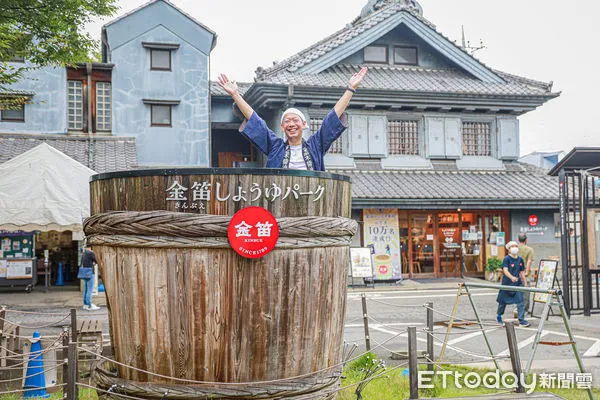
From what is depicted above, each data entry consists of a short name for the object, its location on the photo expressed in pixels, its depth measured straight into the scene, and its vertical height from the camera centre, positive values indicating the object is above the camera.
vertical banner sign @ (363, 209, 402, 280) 19.80 -0.92
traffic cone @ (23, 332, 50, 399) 6.36 -1.83
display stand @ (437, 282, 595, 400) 5.30 -0.97
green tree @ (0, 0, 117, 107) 10.09 +3.61
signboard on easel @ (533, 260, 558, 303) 12.00 -1.39
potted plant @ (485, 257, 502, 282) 20.35 -2.04
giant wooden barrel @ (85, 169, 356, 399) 3.95 -0.46
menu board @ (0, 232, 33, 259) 18.09 -0.85
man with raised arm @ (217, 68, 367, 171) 5.03 +0.71
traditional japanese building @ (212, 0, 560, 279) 19.92 +2.80
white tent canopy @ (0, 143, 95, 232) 9.04 +0.38
